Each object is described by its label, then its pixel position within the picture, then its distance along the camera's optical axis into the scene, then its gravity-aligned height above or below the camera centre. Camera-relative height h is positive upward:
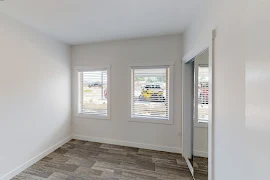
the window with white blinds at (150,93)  3.03 -0.10
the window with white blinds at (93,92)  3.44 -0.10
